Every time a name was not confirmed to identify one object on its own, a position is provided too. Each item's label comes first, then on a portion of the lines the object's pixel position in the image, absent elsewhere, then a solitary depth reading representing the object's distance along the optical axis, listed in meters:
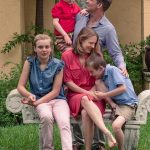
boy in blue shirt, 6.08
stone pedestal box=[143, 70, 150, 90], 12.16
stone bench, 6.39
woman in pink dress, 6.02
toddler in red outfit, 6.97
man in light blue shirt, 6.53
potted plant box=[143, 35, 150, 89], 12.02
